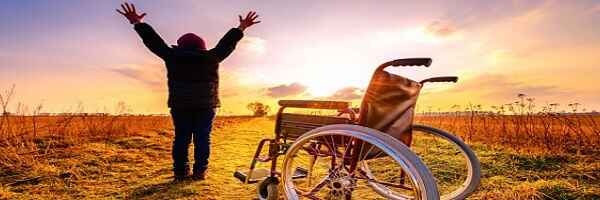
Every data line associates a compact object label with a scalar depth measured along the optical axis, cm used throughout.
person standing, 407
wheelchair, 206
